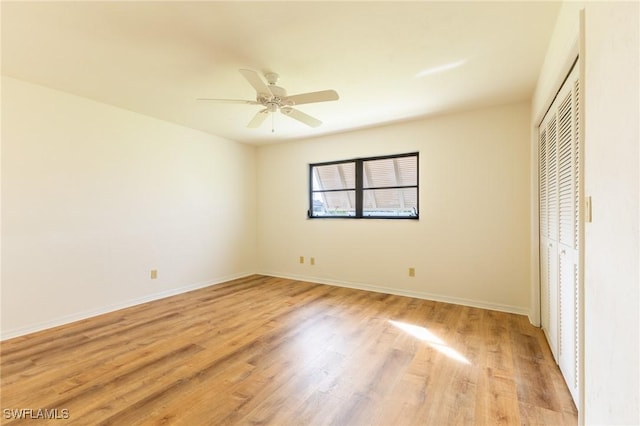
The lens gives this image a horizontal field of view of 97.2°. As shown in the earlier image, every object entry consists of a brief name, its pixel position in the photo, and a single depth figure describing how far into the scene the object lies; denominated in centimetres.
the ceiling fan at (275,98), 221
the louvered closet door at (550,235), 213
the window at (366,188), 405
